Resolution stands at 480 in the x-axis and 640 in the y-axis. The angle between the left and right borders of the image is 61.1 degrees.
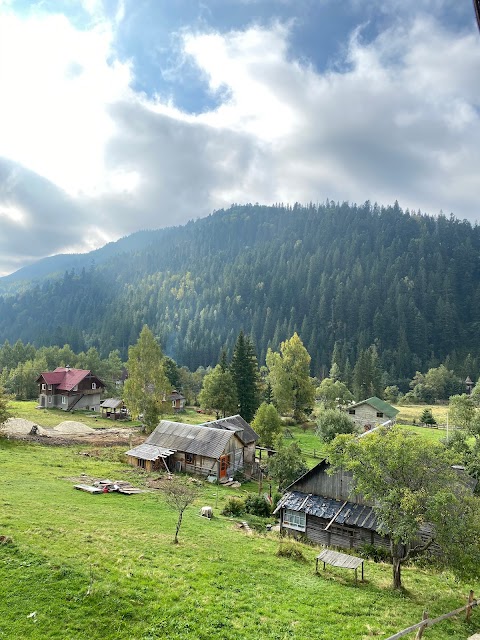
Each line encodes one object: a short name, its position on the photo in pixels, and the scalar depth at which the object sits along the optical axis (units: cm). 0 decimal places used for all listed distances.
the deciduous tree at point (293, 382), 7344
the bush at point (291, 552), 2142
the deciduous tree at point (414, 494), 1595
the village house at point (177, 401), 8481
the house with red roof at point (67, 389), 7515
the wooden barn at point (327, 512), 2613
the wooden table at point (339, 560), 1836
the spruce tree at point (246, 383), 6825
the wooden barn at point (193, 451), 4162
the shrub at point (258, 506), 3228
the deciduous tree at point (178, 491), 2288
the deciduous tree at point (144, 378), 5653
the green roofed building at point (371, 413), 6412
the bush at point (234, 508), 3017
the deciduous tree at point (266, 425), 5109
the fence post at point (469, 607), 1576
